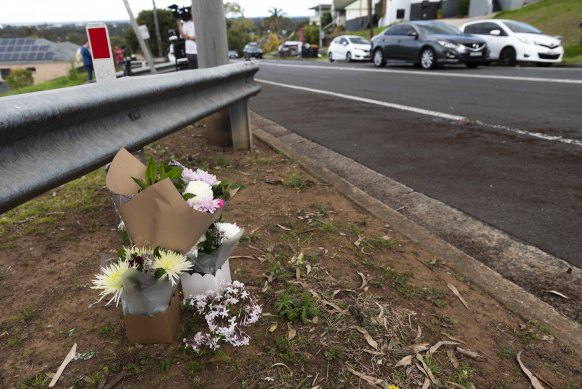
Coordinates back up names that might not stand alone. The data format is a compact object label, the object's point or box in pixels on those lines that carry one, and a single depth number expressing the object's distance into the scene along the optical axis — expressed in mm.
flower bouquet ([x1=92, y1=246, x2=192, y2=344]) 1442
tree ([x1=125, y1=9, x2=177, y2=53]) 58781
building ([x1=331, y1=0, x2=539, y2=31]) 35125
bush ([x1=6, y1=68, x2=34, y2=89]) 47409
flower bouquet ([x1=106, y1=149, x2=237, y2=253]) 1433
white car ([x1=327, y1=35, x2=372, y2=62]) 22141
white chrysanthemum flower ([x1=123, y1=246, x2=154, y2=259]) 1471
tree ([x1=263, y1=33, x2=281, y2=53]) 72438
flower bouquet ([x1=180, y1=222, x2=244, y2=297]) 1705
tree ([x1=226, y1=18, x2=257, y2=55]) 83688
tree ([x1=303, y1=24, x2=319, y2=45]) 57750
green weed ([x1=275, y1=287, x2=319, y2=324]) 1764
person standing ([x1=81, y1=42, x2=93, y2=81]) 18844
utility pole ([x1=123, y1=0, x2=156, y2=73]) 4870
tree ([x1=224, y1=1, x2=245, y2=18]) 102625
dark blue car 13352
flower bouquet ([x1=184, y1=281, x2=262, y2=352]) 1618
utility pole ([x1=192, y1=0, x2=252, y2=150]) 4066
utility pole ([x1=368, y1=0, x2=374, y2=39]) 38594
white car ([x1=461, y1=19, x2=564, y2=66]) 13594
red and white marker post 3521
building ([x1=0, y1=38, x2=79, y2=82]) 75438
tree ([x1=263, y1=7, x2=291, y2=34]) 104375
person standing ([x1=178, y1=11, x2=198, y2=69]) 9633
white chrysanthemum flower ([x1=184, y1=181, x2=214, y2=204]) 1583
